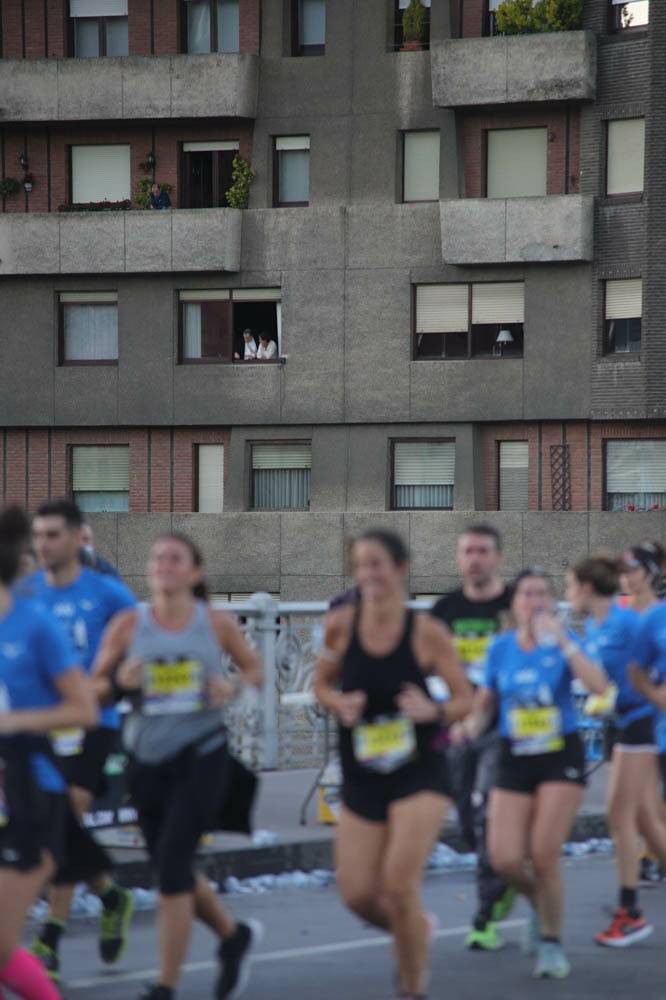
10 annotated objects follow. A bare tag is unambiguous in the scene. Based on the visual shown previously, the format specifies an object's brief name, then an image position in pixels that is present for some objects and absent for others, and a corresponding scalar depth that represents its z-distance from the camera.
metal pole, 29.62
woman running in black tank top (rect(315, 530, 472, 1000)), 14.20
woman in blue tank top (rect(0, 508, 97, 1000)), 12.11
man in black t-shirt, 17.98
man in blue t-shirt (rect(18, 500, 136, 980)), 16.55
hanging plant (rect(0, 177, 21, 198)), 77.06
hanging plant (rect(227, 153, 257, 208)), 75.75
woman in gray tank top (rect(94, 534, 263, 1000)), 14.52
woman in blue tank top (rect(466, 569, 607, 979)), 16.45
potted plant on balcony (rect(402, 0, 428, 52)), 75.00
